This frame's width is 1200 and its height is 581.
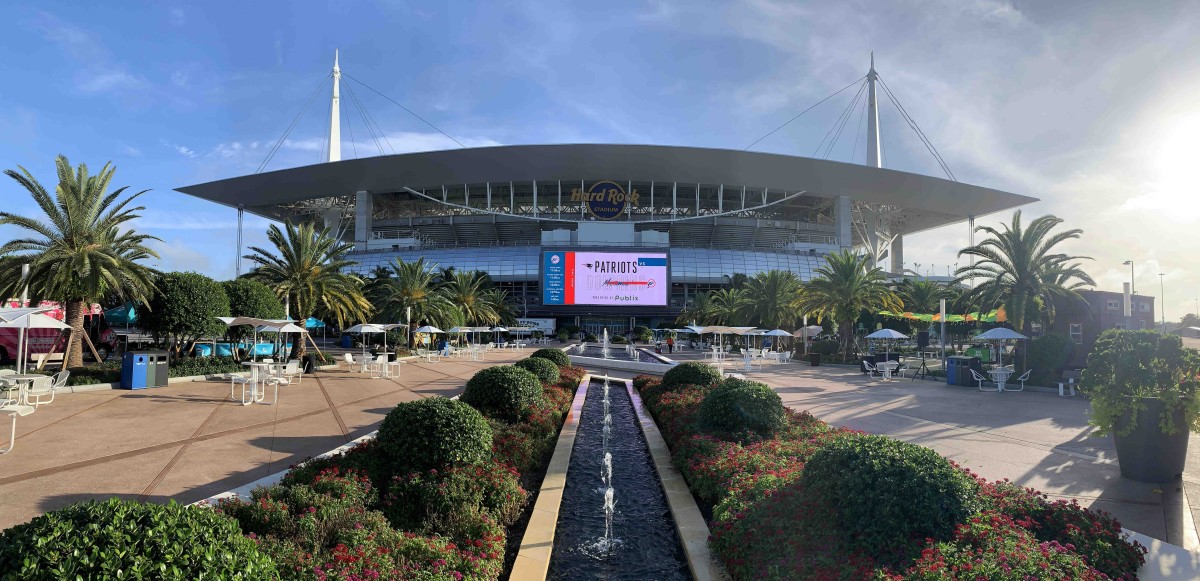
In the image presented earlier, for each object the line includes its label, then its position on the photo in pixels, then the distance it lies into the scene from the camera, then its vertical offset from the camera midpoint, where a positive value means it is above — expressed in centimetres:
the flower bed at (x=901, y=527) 409 -163
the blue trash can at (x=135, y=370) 1850 -207
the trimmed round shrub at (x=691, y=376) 1388 -148
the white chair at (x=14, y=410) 967 -192
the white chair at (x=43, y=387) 1470 -213
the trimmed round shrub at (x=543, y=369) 1571 -155
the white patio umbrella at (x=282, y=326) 1966 -79
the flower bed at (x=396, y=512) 441 -189
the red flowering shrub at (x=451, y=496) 599 -196
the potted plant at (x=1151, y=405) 766 -109
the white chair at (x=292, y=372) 2086 -236
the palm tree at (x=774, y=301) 4781 +108
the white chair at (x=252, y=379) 1552 -195
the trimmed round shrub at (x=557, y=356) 2017 -158
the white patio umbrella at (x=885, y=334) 2933 -89
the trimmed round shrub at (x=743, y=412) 880 -148
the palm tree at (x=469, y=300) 5712 +89
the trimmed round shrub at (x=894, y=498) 445 -141
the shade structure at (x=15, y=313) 1543 -29
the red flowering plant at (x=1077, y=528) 452 -169
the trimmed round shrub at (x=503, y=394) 1105 -157
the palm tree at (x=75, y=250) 2031 +182
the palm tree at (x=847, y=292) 3672 +151
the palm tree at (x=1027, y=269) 2472 +208
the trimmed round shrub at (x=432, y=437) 686 -151
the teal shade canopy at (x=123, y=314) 3312 -59
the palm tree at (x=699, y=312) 6167 +12
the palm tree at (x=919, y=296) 5653 +196
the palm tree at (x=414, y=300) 4294 +62
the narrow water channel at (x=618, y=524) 567 -243
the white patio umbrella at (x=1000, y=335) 2300 -64
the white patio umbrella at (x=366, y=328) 2824 -100
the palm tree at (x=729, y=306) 5398 +68
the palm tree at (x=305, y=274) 2819 +160
